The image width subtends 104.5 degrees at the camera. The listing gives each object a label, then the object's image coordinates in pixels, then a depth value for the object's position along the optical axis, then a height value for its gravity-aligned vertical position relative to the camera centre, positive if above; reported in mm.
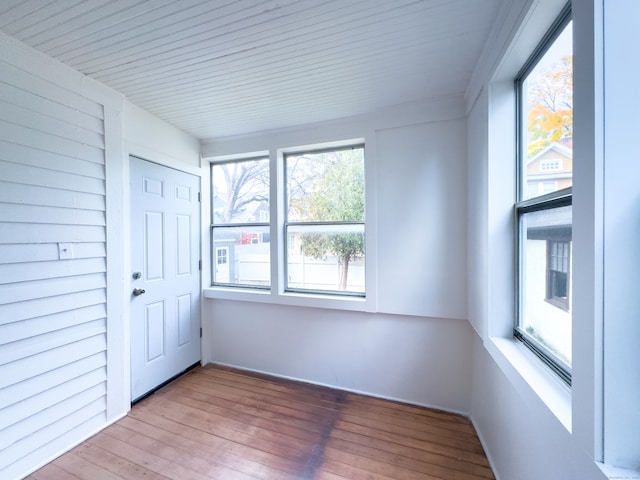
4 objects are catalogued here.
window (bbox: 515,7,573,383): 990 +170
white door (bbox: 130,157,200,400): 2141 -353
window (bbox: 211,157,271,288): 2711 +163
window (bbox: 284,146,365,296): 2367 +152
